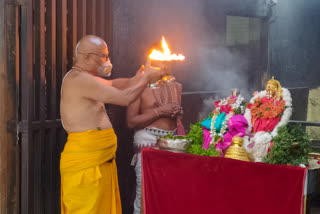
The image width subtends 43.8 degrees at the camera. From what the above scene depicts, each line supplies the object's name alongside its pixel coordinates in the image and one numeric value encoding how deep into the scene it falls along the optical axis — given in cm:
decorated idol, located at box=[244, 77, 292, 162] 362
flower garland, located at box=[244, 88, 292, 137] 374
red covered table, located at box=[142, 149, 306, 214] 335
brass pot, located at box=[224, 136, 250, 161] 362
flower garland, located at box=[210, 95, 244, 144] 398
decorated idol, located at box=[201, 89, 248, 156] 395
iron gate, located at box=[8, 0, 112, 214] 363
